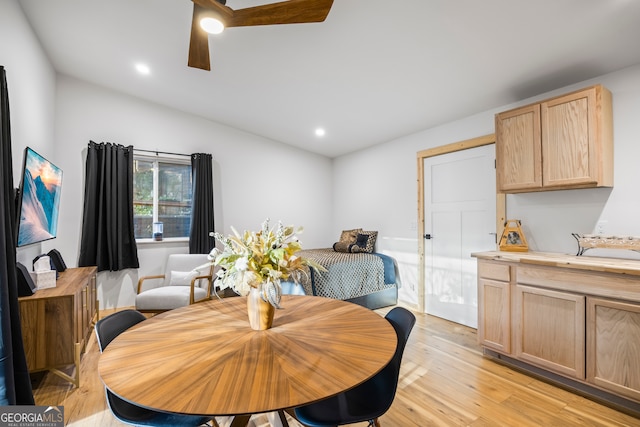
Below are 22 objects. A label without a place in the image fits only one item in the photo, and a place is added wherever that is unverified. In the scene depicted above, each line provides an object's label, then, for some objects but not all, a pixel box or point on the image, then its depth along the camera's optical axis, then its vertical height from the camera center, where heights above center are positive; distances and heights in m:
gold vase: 1.35 -0.42
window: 4.24 +0.32
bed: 3.54 -0.76
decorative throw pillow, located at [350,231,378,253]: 4.55 -0.36
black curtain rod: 4.10 +0.93
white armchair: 3.13 -0.80
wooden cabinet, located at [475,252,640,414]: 1.89 -0.72
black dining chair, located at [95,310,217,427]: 1.23 -0.84
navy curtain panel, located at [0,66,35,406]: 1.59 -0.46
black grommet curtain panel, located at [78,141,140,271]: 3.70 +0.10
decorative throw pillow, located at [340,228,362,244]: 4.80 -0.28
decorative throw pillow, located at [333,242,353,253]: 4.62 -0.44
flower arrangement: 1.34 -0.20
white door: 3.30 -0.06
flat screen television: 2.29 +0.15
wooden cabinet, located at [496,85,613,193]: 2.25 +0.62
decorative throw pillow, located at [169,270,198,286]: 3.66 -0.74
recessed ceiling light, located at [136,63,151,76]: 3.30 +1.68
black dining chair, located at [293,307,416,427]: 1.24 -0.81
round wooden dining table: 0.85 -0.51
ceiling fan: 1.57 +1.14
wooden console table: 2.06 -0.80
